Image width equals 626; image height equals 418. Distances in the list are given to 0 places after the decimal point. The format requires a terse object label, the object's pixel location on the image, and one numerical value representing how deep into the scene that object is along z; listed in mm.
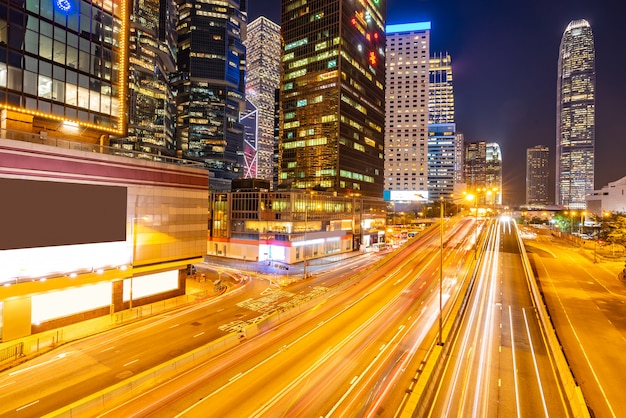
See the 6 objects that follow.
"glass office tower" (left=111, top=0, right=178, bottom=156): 137625
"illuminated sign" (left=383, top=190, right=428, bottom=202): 145000
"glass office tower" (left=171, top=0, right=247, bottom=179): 174250
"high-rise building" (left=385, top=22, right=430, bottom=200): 143175
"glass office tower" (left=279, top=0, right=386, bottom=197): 108062
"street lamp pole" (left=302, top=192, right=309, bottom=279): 69412
